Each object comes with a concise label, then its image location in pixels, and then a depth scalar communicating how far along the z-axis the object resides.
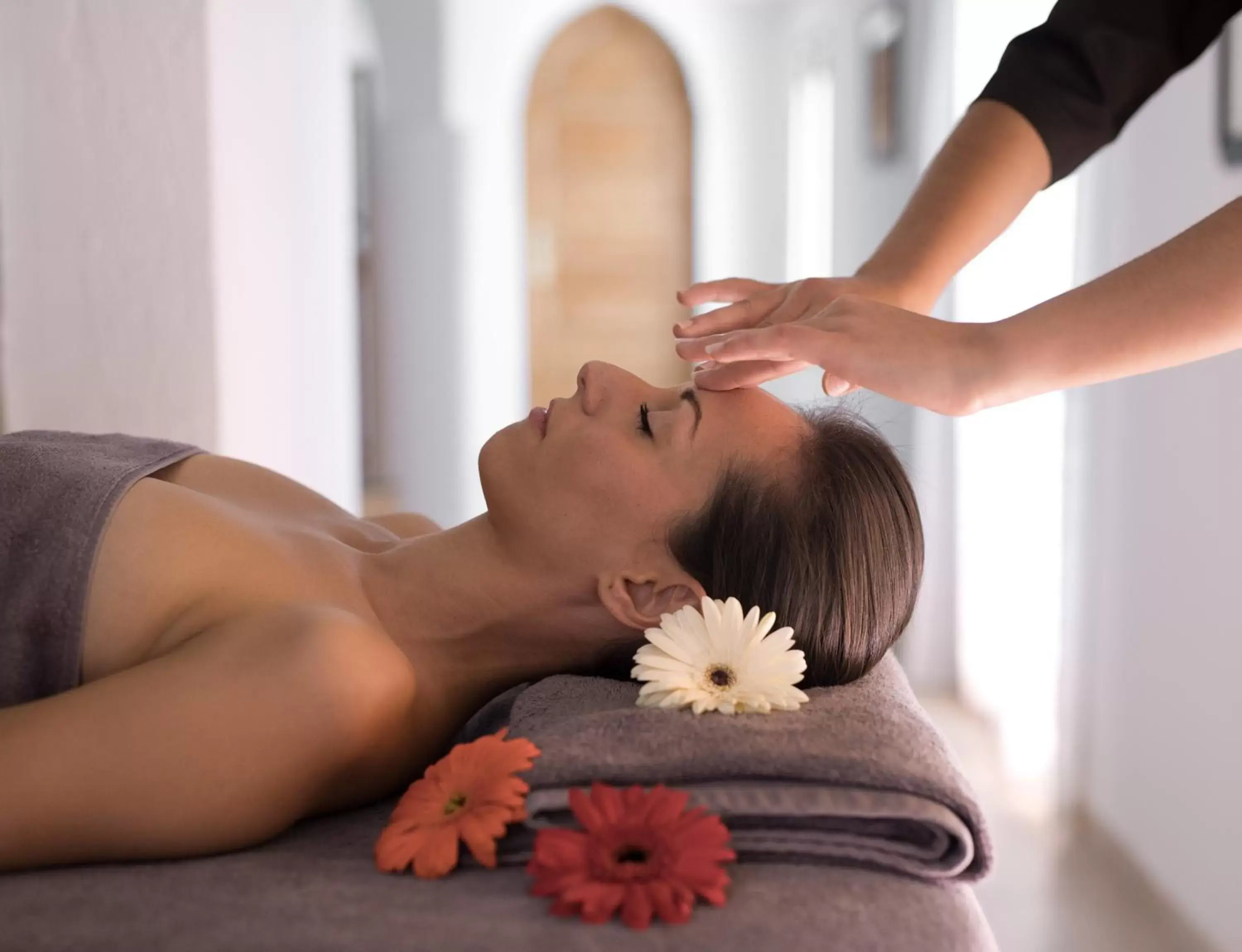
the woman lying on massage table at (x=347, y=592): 1.00
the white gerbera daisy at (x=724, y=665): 1.09
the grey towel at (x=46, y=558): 1.13
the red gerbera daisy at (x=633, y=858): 0.87
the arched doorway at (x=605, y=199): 5.41
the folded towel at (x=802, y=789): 0.96
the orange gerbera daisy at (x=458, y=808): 0.97
